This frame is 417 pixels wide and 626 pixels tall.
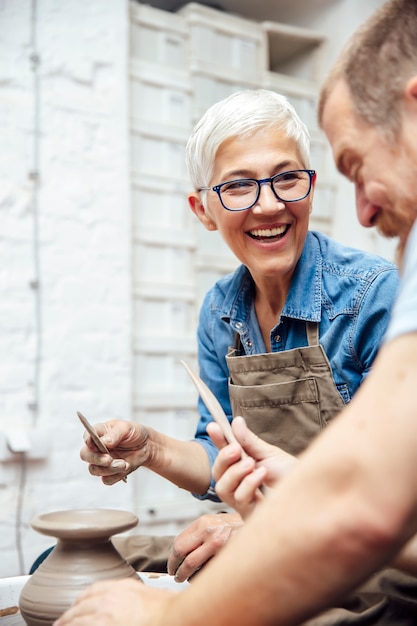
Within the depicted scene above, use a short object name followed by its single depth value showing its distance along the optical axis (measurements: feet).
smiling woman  4.25
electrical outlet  7.91
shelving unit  9.21
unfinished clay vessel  3.19
